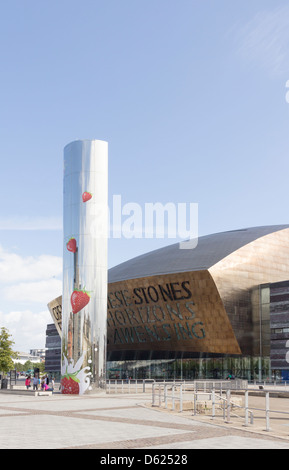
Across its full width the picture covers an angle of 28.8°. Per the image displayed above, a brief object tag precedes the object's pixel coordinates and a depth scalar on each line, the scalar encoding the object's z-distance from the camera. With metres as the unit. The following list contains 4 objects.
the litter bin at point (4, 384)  44.69
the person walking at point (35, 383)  41.74
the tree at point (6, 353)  55.25
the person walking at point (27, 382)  45.89
